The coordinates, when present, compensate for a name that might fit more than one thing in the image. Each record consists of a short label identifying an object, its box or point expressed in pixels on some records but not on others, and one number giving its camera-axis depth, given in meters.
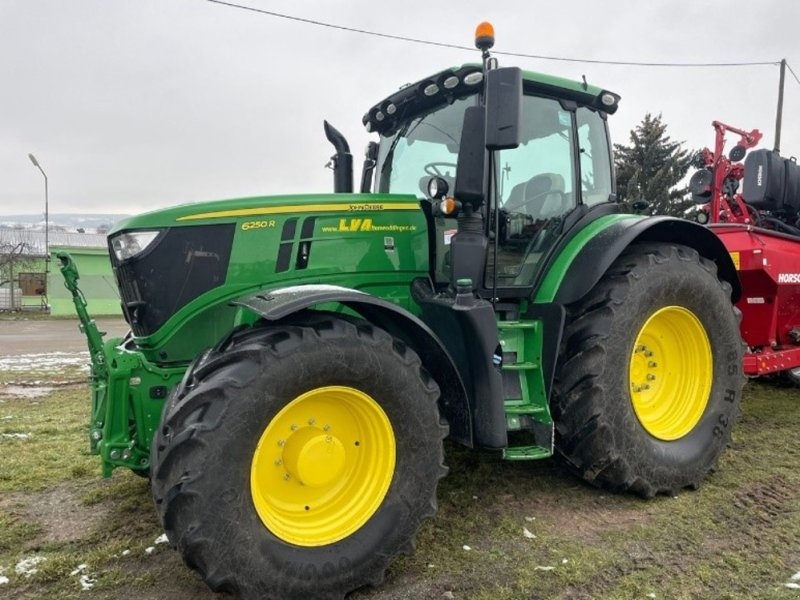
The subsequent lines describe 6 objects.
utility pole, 17.66
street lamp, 23.73
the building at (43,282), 27.17
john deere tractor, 2.51
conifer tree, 25.77
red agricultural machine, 5.18
